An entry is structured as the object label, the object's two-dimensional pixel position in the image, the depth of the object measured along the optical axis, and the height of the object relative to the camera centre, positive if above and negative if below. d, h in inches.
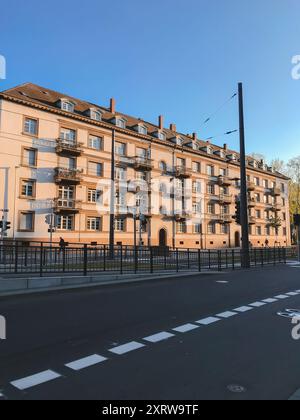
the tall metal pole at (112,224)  946.7 +65.1
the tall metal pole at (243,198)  783.7 +113.1
